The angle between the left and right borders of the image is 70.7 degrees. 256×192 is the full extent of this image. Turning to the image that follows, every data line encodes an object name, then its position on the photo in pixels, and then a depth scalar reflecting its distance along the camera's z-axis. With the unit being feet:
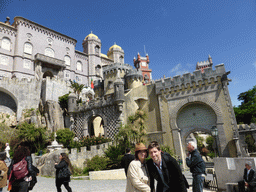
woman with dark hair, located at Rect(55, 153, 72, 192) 18.19
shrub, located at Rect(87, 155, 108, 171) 48.14
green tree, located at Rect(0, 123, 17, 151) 68.16
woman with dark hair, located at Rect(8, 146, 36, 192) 14.07
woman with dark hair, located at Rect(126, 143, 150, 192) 9.90
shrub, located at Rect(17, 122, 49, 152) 65.92
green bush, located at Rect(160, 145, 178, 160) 57.31
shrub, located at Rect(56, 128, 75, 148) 66.54
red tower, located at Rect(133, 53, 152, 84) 197.57
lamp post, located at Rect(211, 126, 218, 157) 40.90
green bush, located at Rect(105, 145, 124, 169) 49.14
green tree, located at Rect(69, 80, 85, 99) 98.89
